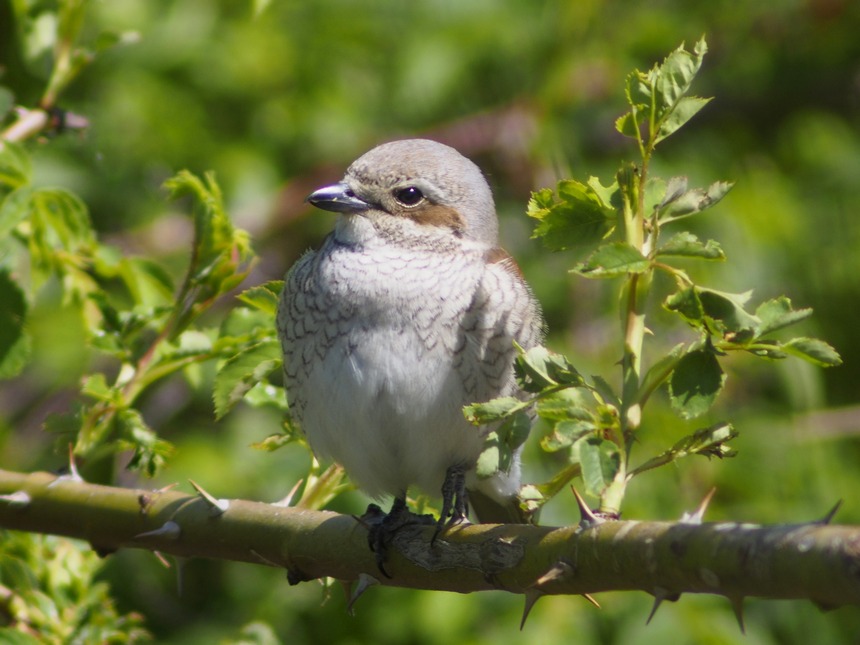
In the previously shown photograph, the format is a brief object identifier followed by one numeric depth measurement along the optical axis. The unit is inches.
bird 233.3
